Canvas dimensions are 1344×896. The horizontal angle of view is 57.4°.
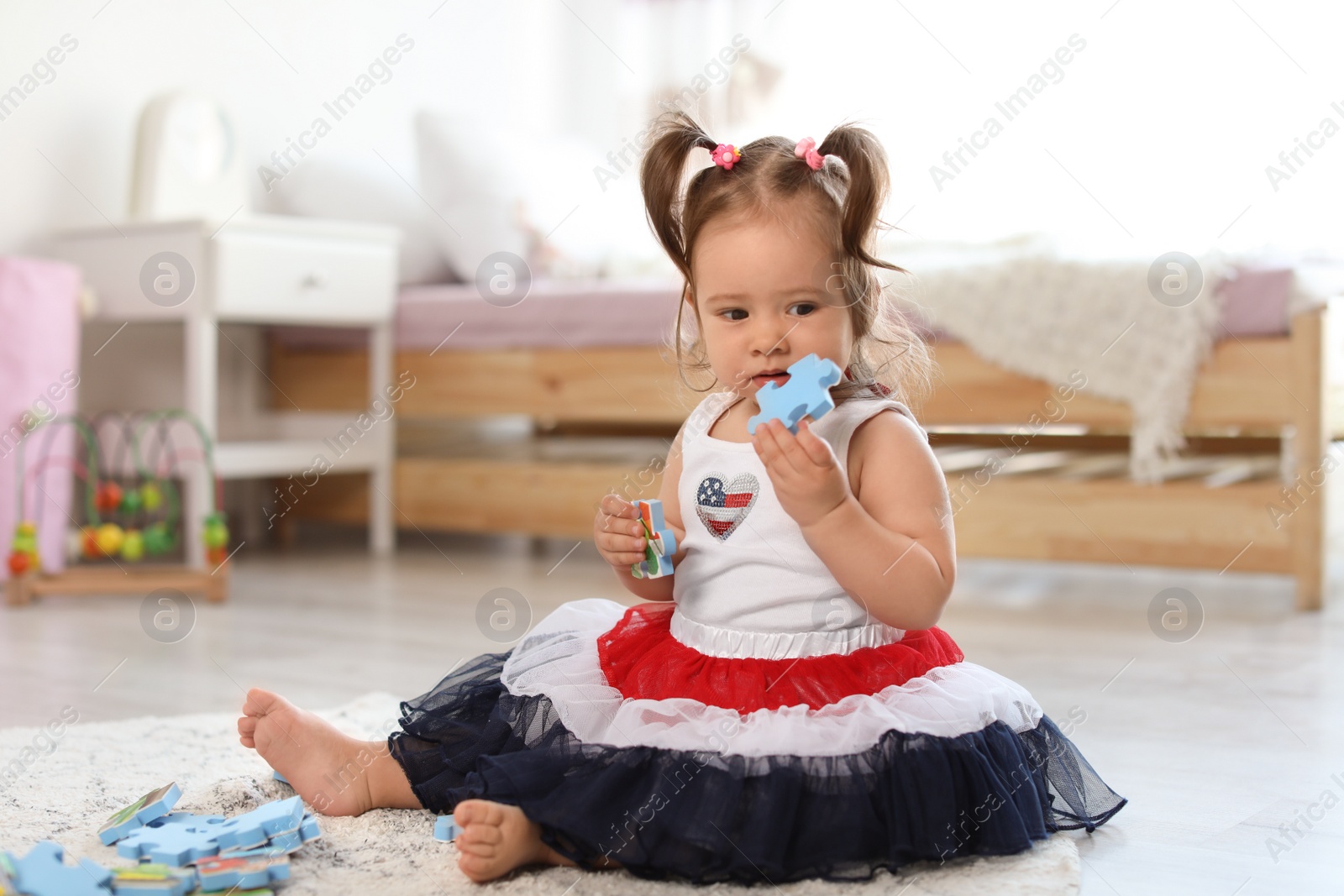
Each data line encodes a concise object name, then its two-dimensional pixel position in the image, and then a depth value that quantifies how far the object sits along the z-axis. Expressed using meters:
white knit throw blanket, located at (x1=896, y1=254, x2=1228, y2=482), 1.80
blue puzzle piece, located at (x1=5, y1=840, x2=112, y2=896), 0.70
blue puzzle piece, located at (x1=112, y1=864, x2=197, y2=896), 0.72
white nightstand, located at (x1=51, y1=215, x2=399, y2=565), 2.06
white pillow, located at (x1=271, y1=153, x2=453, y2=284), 2.48
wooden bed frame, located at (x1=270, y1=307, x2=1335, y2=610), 1.76
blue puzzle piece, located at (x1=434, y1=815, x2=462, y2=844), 0.83
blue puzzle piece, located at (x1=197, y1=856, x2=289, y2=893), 0.74
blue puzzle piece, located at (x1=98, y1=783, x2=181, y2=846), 0.82
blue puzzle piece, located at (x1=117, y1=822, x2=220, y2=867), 0.76
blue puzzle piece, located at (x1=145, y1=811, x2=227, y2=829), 0.82
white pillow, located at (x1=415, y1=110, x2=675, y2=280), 2.50
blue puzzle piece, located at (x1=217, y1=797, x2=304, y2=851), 0.78
